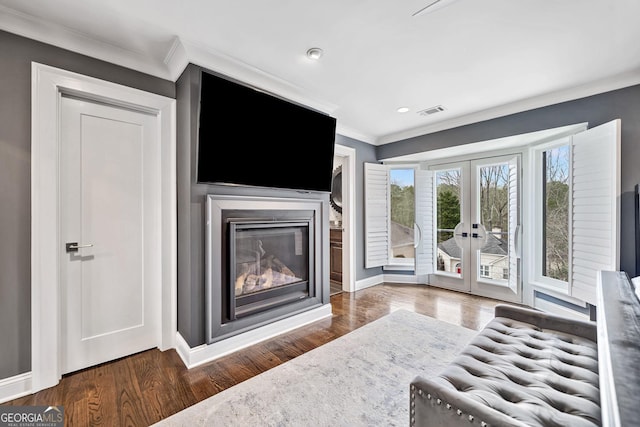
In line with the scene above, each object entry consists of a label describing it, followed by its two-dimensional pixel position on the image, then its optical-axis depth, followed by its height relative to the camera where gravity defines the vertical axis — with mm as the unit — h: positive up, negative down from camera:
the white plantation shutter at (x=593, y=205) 2320 +65
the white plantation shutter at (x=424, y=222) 4457 -162
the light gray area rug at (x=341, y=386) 1591 -1221
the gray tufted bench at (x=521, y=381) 944 -745
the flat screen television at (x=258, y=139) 2121 +671
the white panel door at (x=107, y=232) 2020 -164
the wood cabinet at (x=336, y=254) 4590 -726
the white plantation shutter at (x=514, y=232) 3646 -268
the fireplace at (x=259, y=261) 2246 -477
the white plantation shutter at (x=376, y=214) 4344 -28
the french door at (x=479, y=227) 3717 -220
